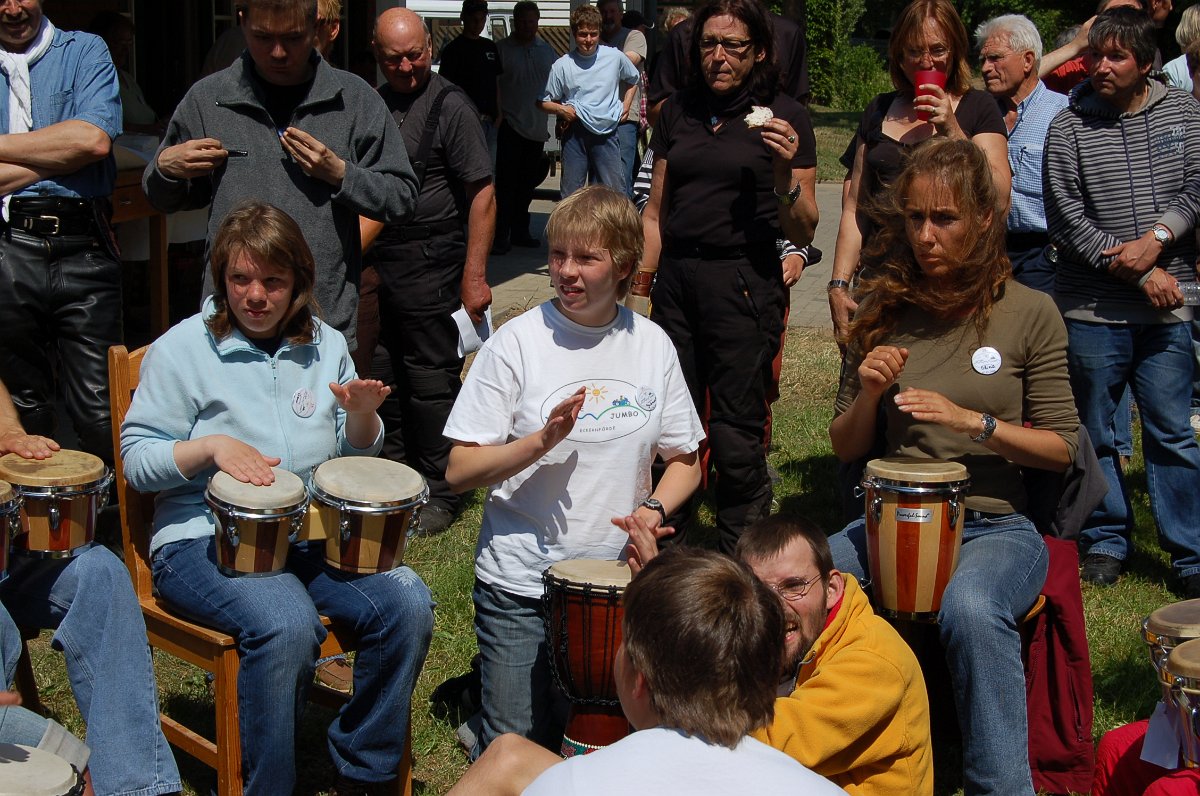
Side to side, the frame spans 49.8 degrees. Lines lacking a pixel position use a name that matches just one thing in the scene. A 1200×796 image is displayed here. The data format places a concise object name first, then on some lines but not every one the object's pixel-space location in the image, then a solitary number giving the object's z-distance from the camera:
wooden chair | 3.33
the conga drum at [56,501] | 3.24
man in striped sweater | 5.00
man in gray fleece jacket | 4.37
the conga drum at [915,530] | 3.46
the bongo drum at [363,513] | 3.34
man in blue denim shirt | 4.67
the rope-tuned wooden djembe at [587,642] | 3.27
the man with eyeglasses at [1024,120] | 5.92
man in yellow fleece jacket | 2.89
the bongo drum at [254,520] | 3.22
